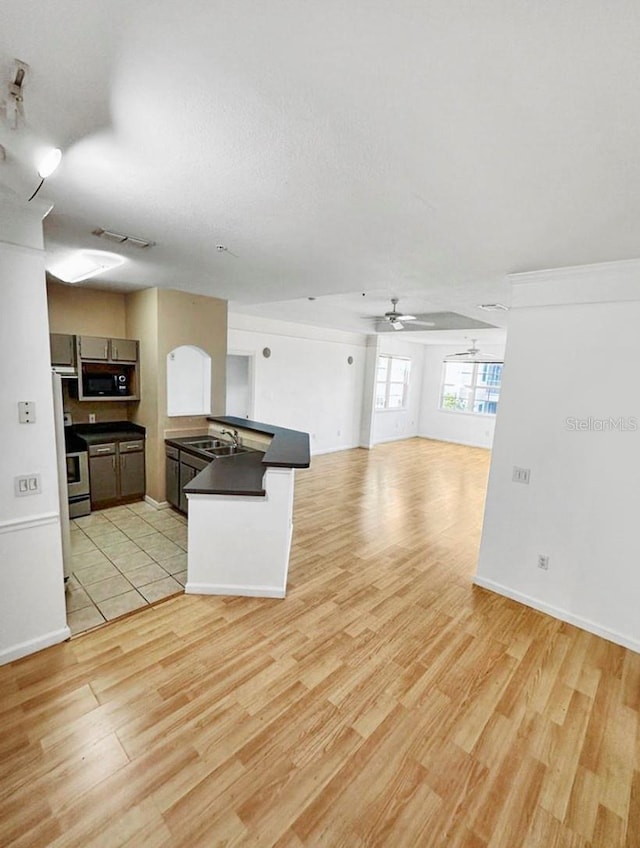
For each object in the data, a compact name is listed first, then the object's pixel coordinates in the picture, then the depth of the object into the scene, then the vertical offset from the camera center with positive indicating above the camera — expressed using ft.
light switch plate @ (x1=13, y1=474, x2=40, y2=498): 7.09 -2.43
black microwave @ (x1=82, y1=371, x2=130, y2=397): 14.62 -0.93
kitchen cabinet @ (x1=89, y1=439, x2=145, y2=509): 14.42 -4.37
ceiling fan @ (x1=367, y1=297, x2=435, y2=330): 15.65 +2.51
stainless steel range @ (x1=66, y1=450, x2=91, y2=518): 13.65 -4.52
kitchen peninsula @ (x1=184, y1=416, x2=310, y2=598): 9.32 -4.08
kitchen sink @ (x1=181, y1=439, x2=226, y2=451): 14.75 -3.05
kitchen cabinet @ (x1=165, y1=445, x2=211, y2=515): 13.41 -3.94
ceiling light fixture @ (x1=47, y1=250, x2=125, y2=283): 10.36 +2.82
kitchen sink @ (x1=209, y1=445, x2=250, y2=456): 14.44 -3.18
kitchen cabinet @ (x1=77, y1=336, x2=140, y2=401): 14.12 -0.29
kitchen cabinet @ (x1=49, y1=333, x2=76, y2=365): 13.41 +0.36
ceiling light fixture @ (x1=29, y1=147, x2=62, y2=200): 4.37 +2.34
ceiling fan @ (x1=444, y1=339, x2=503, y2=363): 30.72 +2.00
